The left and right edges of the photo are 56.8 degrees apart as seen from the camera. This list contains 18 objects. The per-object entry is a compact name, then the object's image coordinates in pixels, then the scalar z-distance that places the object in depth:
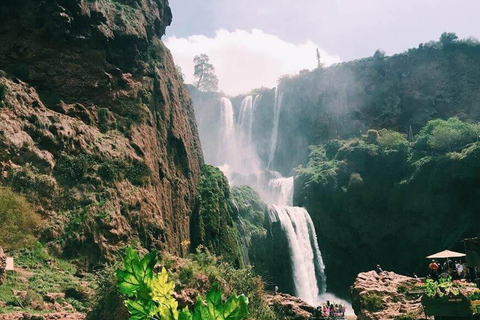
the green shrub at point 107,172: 24.67
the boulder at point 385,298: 19.45
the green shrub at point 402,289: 21.88
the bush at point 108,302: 12.50
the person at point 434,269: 19.83
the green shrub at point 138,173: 26.50
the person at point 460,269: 23.91
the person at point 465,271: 21.11
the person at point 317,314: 26.08
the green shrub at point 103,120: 27.20
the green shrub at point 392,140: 50.91
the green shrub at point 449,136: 47.66
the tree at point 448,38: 60.97
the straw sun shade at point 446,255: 22.17
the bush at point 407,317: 17.94
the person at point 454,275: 20.83
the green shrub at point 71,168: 22.81
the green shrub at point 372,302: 20.76
